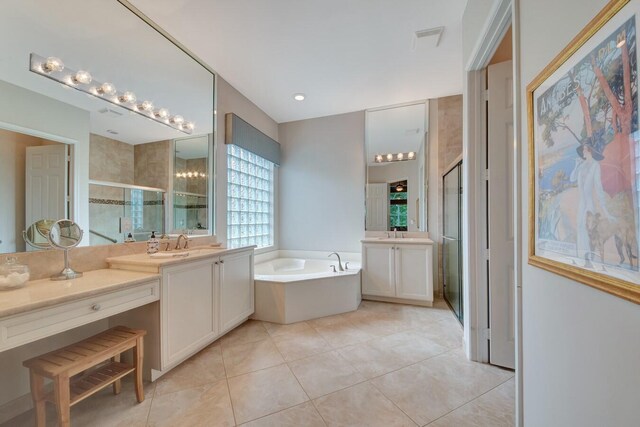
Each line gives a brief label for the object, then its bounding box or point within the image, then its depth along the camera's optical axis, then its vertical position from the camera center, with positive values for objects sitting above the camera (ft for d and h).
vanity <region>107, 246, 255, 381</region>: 5.52 -2.25
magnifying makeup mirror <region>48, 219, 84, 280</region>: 4.84 -0.42
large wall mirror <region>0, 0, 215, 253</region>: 4.60 +2.28
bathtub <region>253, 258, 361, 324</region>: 8.84 -2.98
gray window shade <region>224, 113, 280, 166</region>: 9.69 +3.49
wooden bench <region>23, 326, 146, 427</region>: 3.92 -2.57
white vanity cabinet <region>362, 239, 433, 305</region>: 10.19 -2.36
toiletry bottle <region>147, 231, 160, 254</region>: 6.66 -0.76
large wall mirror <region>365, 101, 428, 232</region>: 11.67 +2.38
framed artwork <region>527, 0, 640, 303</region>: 1.86 +0.54
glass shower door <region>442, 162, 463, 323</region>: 8.52 -0.89
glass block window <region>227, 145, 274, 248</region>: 10.67 +0.88
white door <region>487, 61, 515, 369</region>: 5.95 +0.02
